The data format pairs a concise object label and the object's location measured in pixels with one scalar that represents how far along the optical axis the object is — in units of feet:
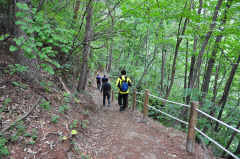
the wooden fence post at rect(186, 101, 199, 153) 12.77
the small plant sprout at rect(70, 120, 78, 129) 15.65
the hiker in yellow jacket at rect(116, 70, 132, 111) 24.71
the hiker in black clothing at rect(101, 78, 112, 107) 29.14
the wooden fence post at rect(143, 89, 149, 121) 21.31
